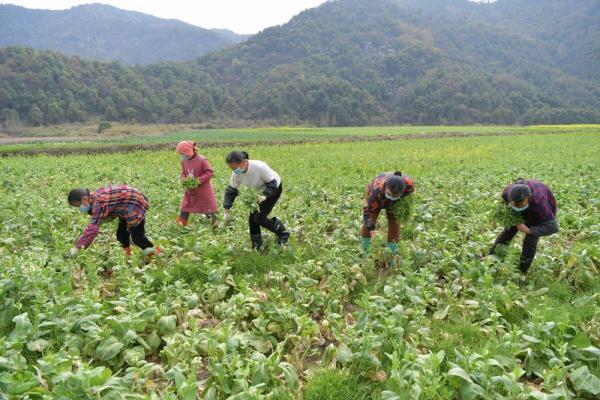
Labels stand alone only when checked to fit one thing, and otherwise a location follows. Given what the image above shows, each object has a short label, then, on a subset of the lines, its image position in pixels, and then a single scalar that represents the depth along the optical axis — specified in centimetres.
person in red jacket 782
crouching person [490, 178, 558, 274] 504
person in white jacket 657
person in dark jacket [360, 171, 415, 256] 535
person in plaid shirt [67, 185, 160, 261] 542
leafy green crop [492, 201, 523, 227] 527
